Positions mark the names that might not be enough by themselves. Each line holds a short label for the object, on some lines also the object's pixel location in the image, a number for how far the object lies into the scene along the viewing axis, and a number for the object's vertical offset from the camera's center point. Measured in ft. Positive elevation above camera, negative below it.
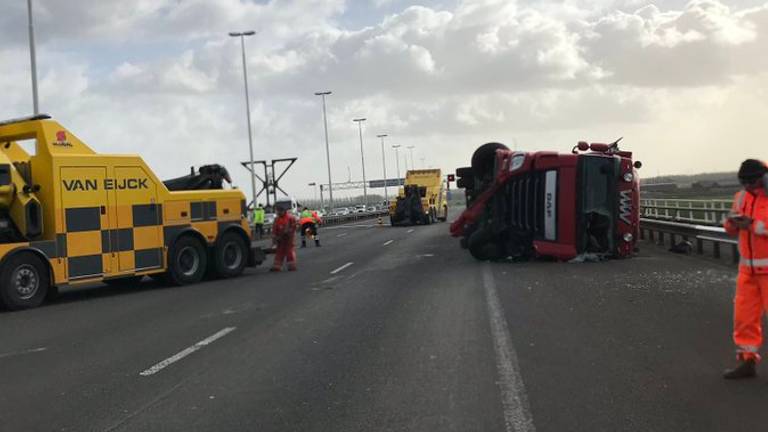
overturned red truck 50.06 -0.92
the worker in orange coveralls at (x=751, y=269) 18.58 -2.19
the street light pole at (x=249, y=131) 147.13 +15.19
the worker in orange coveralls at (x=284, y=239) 55.77 -2.70
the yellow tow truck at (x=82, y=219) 38.50 -0.45
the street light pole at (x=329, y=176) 208.79 +7.99
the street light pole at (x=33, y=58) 66.13 +14.54
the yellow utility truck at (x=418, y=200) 136.46 -0.28
